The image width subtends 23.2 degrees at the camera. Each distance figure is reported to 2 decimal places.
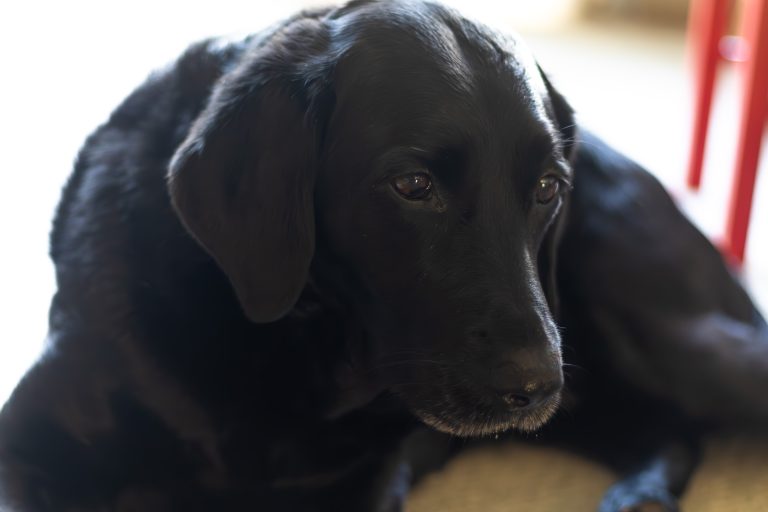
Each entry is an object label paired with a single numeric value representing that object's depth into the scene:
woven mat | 1.09
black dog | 0.90
